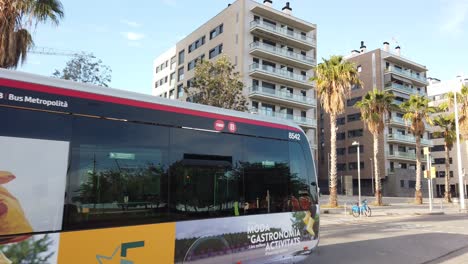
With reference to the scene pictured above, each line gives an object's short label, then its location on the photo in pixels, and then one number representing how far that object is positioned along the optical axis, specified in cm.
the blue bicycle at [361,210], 2375
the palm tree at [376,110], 3728
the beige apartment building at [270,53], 4806
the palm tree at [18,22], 1355
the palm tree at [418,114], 4200
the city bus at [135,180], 421
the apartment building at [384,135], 6644
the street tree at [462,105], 4151
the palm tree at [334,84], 3166
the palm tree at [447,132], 4851
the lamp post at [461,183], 3153
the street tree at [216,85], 2373
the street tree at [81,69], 2331
